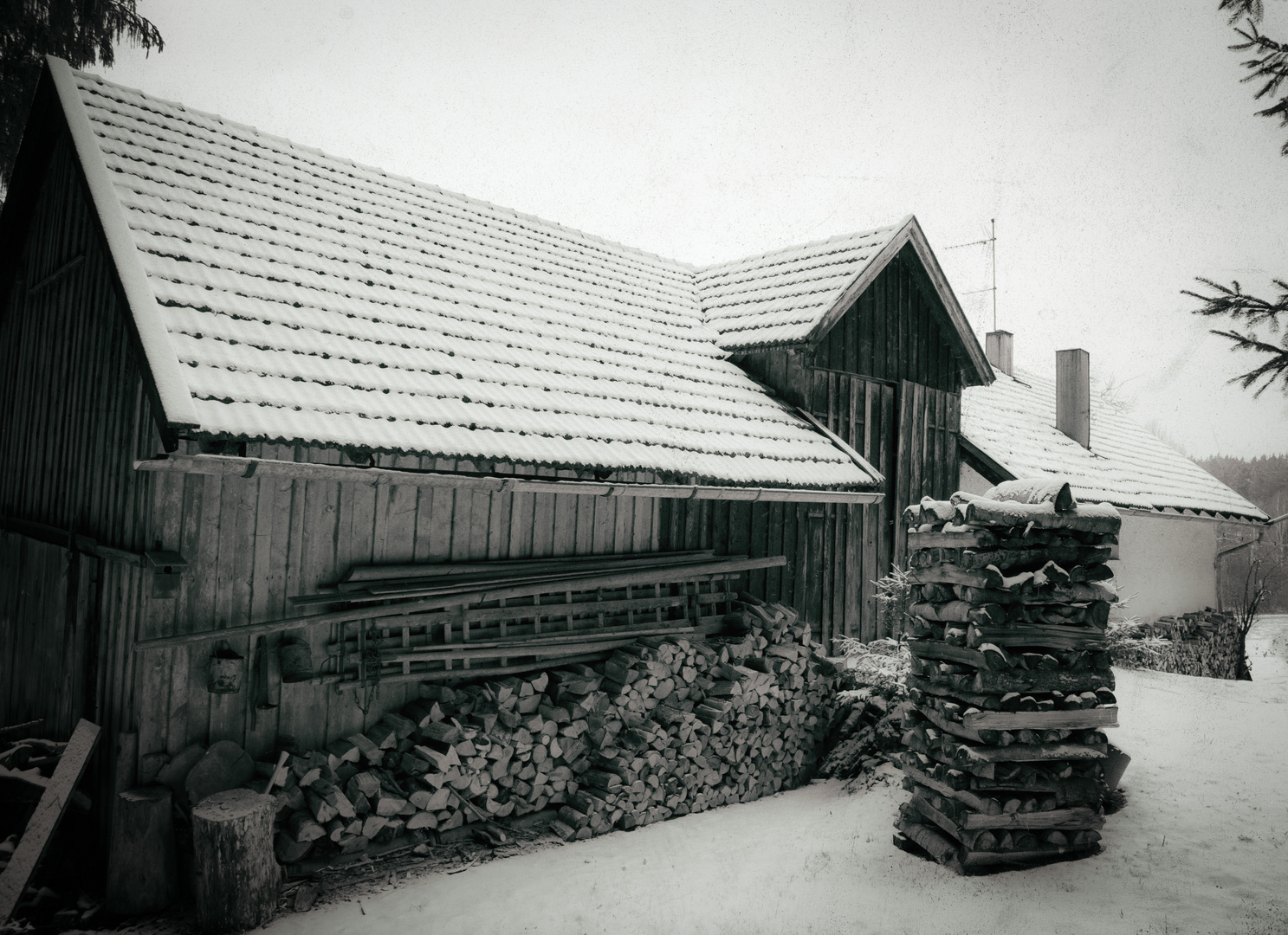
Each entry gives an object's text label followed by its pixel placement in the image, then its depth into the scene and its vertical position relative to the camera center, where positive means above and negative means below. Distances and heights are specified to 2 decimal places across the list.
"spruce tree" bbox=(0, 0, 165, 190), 11.50 +6.44
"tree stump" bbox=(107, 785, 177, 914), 4.89 -2.23
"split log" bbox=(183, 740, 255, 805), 5.23 -1.86
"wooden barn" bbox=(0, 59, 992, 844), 5.38 +0.75
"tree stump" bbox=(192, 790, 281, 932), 4.73 -2.23
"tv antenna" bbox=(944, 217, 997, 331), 20.22 +6.91
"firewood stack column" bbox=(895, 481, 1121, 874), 5.77 -1.25
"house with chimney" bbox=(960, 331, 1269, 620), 14.70 +0.99
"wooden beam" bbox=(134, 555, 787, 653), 5.32 -0.79
